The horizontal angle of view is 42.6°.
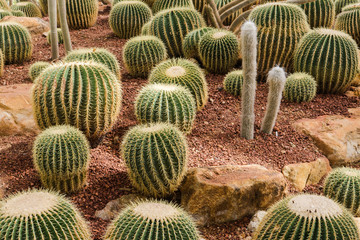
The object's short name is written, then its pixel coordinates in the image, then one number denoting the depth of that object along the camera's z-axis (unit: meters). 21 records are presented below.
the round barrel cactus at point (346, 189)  4.50
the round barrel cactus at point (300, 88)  5.89
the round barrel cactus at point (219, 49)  6.23
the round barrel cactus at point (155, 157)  3.93
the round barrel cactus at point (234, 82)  5.89
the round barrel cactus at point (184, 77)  5.33
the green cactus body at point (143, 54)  6.23
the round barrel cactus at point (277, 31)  6.27
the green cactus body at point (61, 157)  3.89
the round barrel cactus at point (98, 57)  5.55
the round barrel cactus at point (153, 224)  2.99
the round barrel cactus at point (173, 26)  6.98
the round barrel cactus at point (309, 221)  3.09
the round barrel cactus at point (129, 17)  7.99
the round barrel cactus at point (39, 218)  2.97
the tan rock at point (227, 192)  4.09
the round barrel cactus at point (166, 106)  4.71
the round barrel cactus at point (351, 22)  7.84
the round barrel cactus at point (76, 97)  4.43
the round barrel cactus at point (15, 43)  6.93
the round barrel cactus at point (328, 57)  6.11
